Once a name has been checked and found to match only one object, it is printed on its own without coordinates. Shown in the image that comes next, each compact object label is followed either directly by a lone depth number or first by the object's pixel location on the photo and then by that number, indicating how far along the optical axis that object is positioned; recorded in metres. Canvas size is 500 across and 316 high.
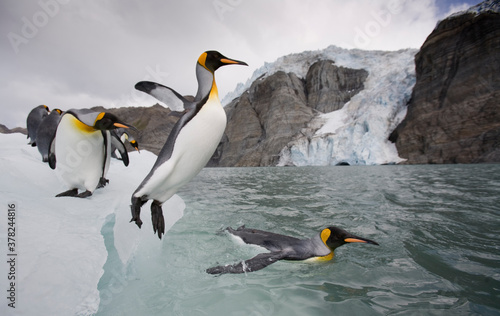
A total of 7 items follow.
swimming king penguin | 2.06
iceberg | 1.29
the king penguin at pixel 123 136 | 4.66
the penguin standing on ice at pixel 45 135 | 3.78
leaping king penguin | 2.06
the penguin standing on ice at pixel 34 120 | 5.65
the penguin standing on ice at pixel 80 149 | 2.92
